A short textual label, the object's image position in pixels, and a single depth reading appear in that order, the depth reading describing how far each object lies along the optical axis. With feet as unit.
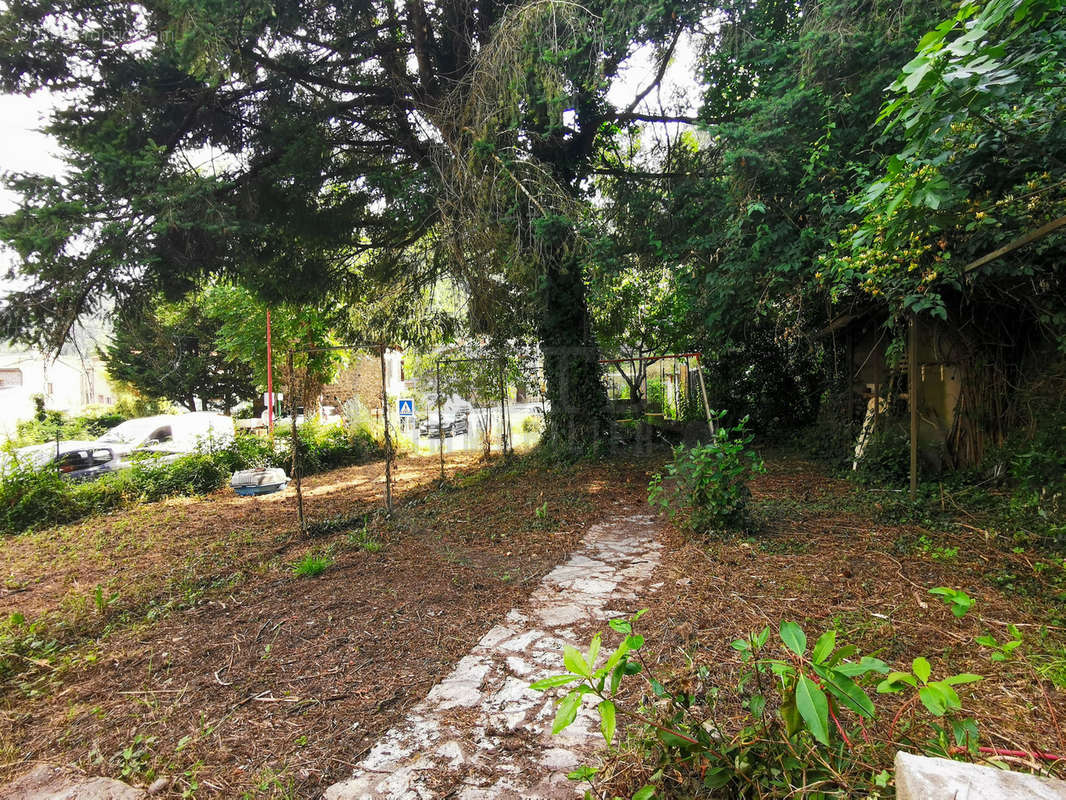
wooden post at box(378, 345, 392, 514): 20.97
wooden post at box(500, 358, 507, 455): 32.94
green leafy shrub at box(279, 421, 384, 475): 37.42
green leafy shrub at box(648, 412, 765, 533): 15.37
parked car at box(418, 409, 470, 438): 44.96
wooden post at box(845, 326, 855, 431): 26.48
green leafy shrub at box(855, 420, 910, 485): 20.66
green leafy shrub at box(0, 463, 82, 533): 23.73
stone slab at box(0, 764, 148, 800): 7.01
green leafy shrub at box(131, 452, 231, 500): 28.59
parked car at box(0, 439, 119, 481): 29.17
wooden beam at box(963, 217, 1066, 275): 10.14
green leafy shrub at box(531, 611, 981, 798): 4.16
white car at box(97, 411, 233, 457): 33.80
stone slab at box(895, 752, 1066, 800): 3.44
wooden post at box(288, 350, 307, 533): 19.11
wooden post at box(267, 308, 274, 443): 43.07
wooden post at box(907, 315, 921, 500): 17.46
